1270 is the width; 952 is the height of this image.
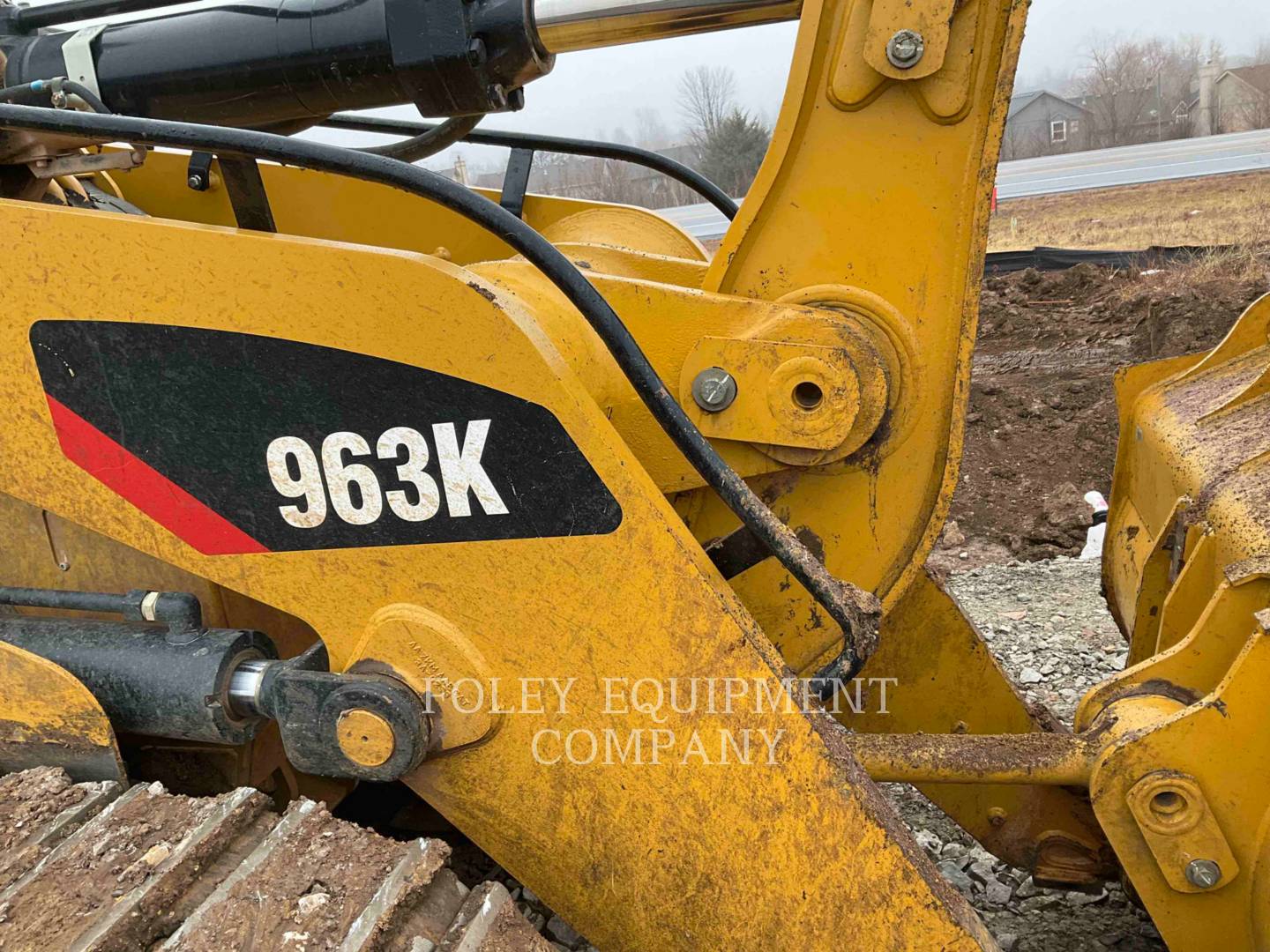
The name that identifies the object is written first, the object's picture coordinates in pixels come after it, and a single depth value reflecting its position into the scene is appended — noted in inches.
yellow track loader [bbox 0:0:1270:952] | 54.1
